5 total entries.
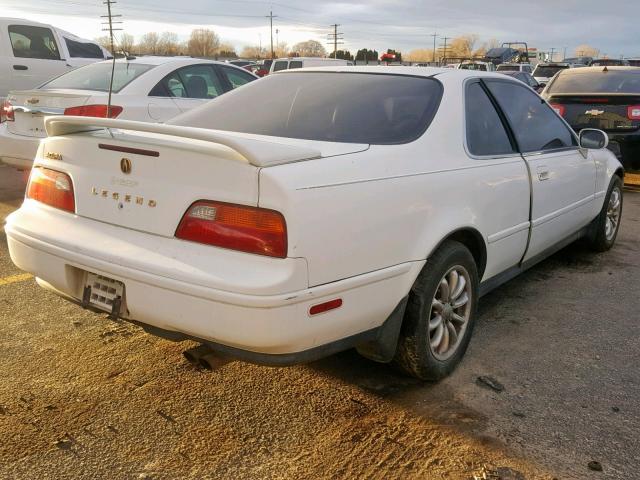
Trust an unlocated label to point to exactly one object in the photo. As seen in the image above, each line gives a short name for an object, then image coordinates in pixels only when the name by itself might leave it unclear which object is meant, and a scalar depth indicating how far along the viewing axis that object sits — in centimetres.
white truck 1042
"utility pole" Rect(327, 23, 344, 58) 8648
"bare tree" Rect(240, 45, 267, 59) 10242
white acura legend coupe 223
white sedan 613
